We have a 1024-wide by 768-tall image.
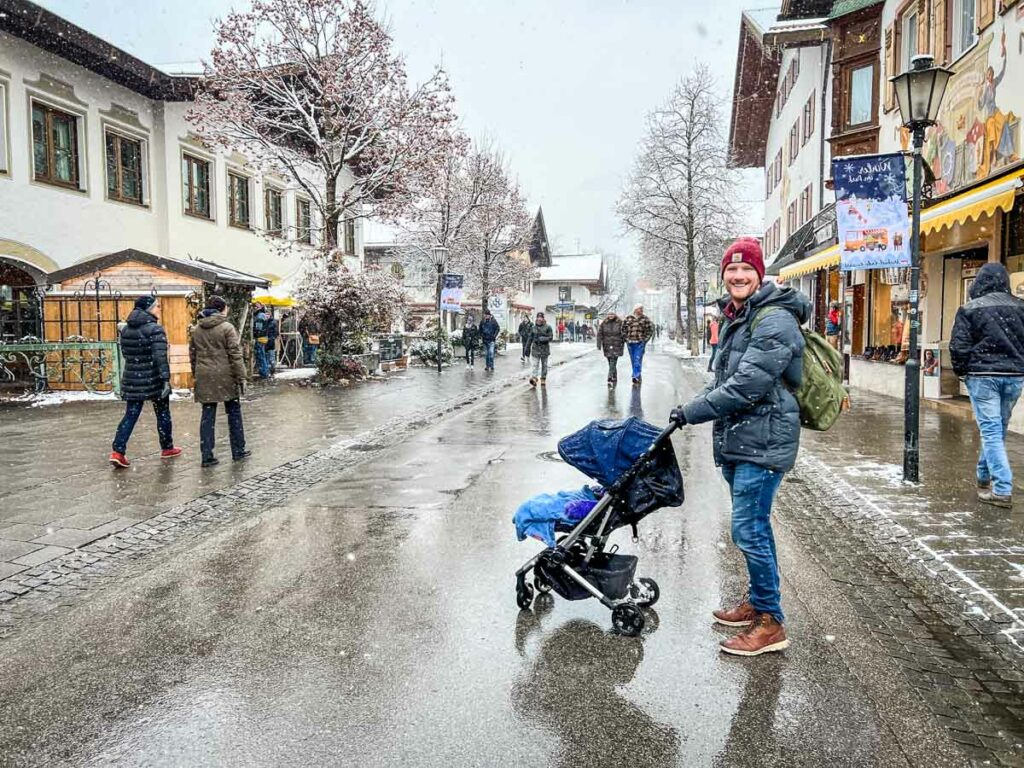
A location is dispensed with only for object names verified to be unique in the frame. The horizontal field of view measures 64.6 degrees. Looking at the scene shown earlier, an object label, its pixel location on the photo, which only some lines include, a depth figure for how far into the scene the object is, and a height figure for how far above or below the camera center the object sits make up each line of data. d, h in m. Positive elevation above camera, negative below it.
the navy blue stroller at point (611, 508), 4.18 -0.96
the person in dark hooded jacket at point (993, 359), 6.63 -0.28
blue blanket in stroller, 4.46 -1.04
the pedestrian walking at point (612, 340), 18.11 -0.31
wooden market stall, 16.27 +0.63
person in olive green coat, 8.79 -0.43
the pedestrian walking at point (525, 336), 30.05 -0.38
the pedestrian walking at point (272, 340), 22.53 -0.34
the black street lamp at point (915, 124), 7.69 +1.97
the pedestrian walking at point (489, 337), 25.86 -0.33
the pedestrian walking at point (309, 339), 19.17 -0.37
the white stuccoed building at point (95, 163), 16.69 +4.06
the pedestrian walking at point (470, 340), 28.48 -0.46
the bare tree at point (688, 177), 40.12 +7.58
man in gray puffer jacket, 3.84 -0.41
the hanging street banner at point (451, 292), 24.42 +1.05
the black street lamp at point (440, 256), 29.12 +2.64
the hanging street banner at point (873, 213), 9.18 +1.30
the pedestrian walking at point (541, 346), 19.08 -0.46
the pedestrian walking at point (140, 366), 8.62 -0.40
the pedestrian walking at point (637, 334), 17.64 -0.17
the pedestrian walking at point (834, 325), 21.84 +0.01
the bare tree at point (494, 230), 40.66 +5.13
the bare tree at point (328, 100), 19.81 +5.71
